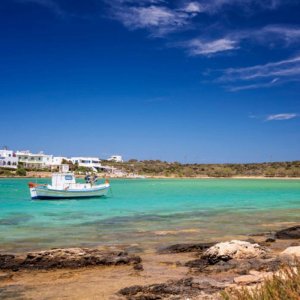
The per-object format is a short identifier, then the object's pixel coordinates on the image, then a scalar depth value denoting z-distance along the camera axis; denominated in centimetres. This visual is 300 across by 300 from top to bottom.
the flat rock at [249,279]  591
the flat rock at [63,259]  798
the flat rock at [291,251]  718
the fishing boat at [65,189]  3065
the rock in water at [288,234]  1168
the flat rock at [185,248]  966
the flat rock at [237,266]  709
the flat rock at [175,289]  583
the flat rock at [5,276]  730
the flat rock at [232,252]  820
